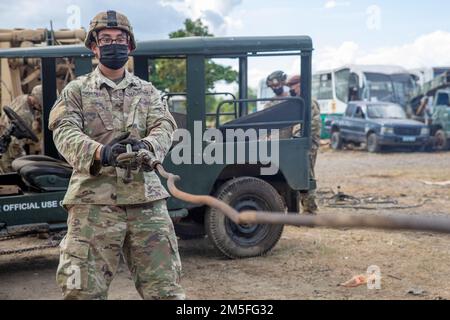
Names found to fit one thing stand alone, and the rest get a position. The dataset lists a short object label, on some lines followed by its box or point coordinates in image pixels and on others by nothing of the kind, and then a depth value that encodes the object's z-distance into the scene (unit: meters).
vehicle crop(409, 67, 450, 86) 24.16
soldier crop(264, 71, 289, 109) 8.05
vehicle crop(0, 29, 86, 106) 10.70
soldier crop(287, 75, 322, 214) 8.27
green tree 14.65
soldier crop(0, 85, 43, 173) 7.61
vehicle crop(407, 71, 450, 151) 19.16
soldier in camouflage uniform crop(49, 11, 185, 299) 3.37
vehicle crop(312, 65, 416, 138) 22.88
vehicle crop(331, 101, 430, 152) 18.50
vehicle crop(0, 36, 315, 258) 5.88
